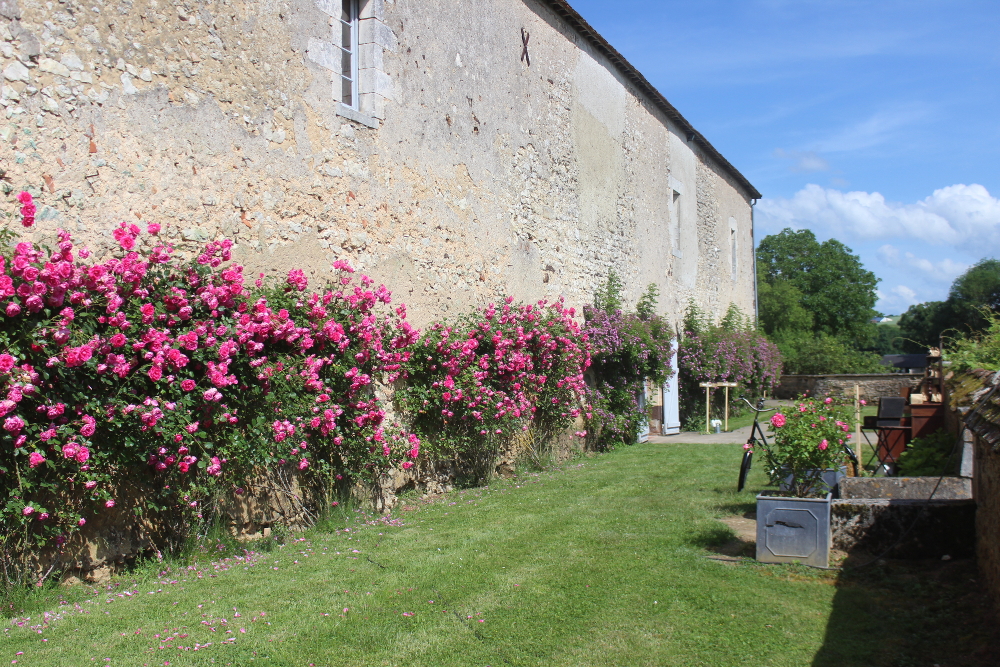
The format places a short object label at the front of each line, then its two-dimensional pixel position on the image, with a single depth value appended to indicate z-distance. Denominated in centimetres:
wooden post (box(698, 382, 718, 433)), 1310
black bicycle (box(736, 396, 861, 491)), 671
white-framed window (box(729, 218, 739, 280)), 1947
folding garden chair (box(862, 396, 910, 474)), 839
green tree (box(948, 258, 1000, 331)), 4891
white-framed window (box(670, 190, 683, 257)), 1500
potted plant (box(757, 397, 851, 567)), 491
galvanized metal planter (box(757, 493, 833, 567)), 489
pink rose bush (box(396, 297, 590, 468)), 724
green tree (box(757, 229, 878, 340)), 4697
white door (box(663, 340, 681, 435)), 1310
